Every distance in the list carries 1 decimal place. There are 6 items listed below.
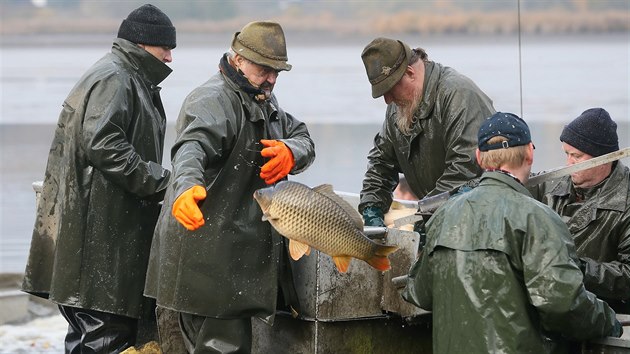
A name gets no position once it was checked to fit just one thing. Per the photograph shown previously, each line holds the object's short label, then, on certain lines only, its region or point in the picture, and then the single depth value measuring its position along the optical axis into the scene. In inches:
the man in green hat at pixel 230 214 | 526.3
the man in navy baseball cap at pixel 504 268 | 433.4
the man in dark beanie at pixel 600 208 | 514.6
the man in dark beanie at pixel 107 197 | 581.6
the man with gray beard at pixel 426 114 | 582.2
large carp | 495.8
